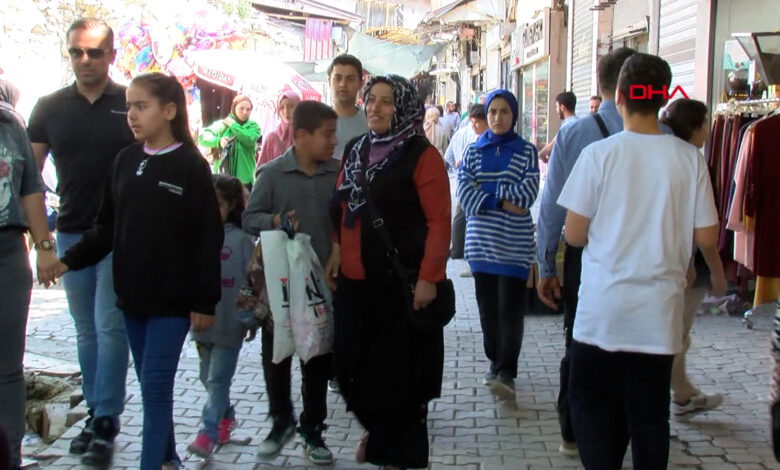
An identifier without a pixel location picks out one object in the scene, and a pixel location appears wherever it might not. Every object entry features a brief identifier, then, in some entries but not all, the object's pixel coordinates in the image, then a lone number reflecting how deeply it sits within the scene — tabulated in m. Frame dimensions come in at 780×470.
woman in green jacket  9.69
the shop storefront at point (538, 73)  17.55
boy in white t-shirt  3.31
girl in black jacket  3.83
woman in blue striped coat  5.55
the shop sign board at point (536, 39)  17.62
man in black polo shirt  4.56
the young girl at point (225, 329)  4.61
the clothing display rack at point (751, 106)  6.82
